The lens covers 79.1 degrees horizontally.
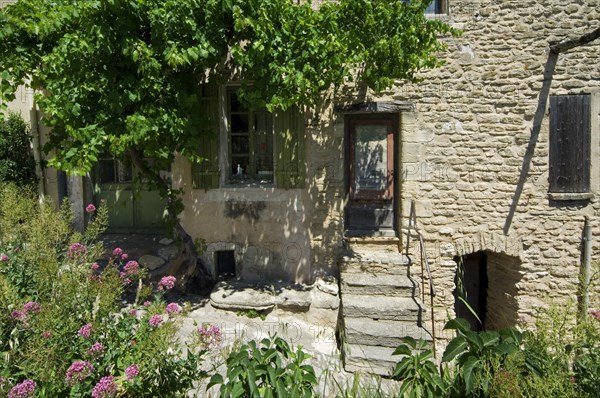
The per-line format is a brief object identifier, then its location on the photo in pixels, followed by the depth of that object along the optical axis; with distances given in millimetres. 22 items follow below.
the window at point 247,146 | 5512
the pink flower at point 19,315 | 2392
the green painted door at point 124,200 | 6594
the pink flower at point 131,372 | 2291
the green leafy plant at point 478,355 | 2658
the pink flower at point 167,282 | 2932
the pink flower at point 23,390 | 2018
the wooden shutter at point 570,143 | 5457
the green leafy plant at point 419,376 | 2904
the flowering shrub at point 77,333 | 2301
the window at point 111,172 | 6629
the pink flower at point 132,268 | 3039
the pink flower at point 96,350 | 2359
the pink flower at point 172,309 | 2666
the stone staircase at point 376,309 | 4246
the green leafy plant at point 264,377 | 2557
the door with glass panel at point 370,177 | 5855
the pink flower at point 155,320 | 2551
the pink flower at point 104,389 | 2163
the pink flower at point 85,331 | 2385
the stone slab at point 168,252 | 5668
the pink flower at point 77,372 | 2184
